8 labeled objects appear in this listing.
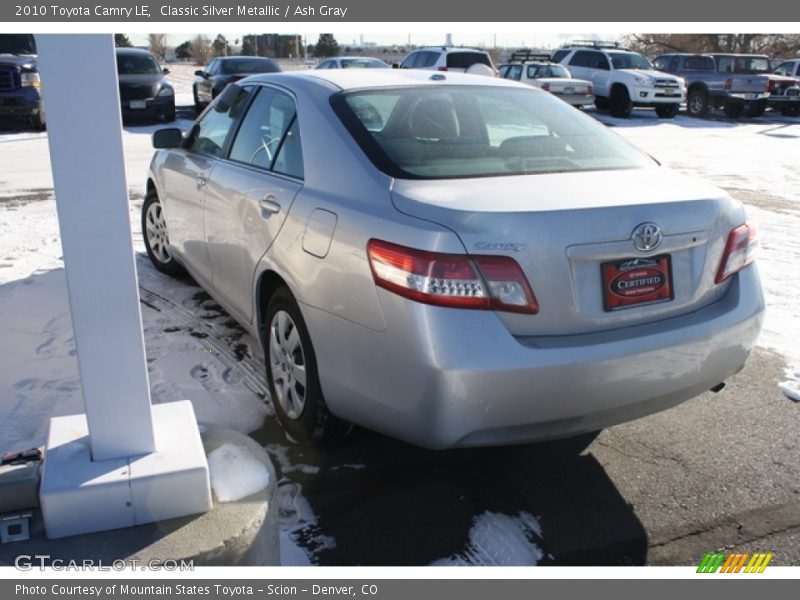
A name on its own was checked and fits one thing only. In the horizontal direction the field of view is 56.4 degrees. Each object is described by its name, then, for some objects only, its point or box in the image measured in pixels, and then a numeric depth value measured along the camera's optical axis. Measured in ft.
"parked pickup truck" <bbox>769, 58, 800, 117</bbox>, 77.77
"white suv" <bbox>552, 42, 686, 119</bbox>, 71.20
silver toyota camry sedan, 8.52
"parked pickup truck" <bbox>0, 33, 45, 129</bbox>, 46.83
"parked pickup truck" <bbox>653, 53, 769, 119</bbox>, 74.74
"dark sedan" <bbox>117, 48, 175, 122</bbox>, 53.31
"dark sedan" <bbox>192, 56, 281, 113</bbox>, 58.81
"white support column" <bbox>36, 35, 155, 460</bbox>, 6.82
